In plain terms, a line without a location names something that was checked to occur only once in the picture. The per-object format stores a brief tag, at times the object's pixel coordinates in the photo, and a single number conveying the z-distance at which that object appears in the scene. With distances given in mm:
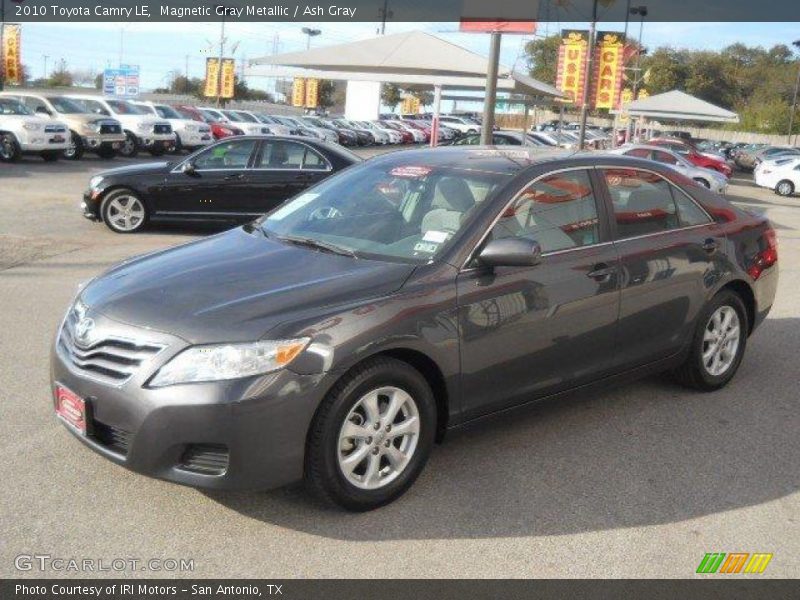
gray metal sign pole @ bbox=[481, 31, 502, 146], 13453
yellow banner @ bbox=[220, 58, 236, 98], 53500
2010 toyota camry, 3639
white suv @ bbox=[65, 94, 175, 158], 28938
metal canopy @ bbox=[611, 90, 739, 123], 36094
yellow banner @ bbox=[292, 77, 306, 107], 66125
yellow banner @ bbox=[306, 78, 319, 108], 66000
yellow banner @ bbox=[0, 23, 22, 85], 45125
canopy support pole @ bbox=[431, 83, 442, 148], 19344
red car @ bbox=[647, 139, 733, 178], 31797
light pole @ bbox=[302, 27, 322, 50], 87312
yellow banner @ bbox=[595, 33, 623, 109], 29016
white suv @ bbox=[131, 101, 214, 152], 31664
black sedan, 12469
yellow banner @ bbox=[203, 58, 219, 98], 53881
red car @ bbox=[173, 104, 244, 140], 35000
